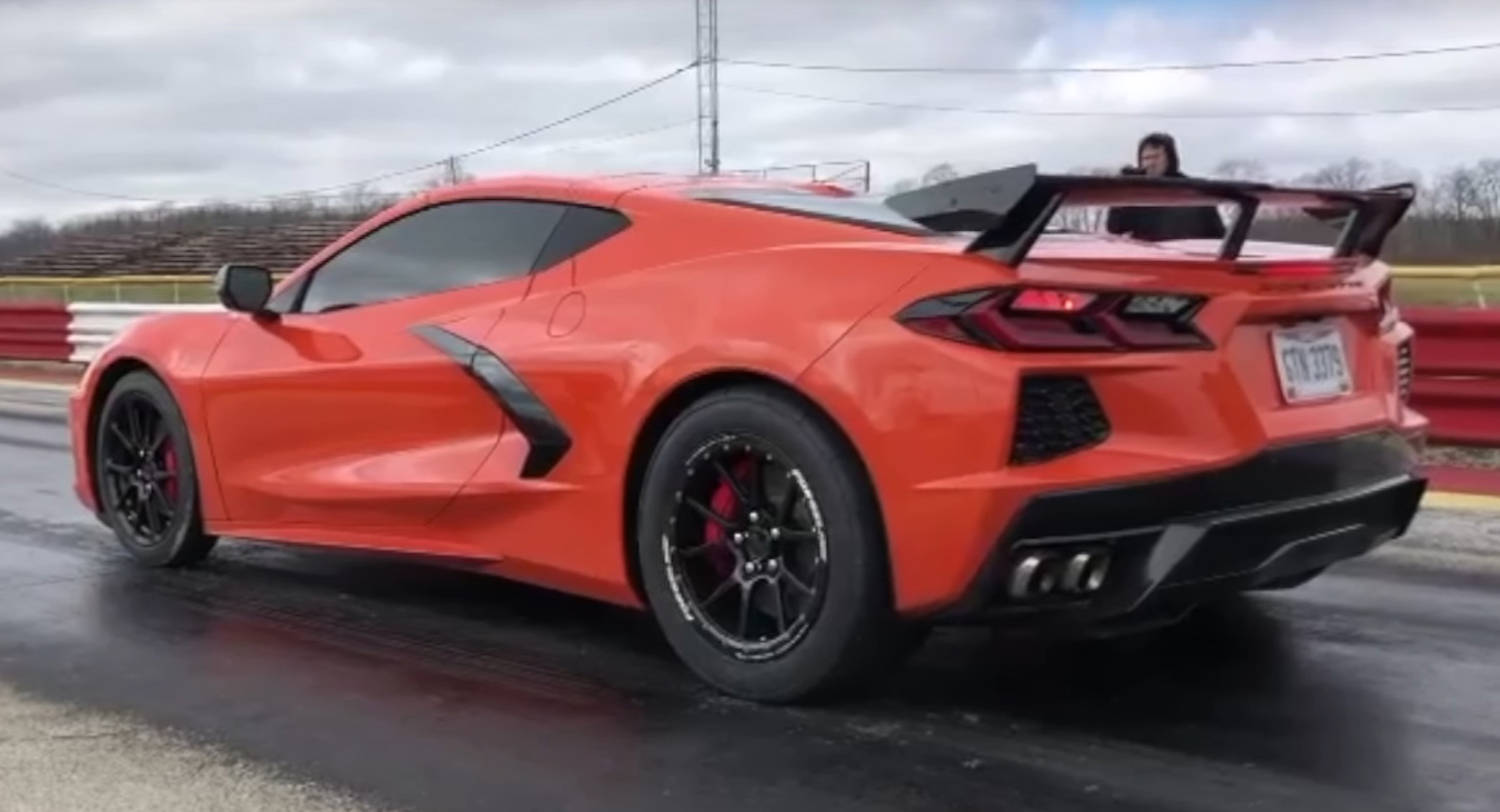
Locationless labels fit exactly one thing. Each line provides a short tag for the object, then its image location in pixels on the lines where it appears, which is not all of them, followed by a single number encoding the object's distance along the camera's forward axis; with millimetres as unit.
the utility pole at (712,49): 42031
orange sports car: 3557
